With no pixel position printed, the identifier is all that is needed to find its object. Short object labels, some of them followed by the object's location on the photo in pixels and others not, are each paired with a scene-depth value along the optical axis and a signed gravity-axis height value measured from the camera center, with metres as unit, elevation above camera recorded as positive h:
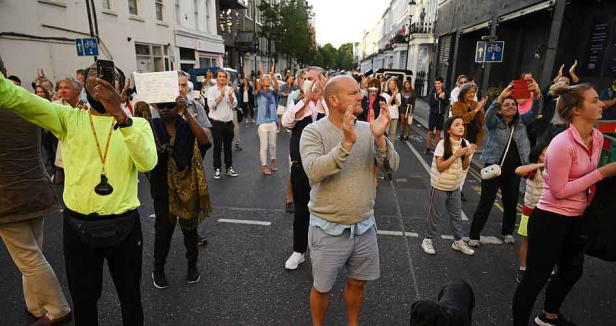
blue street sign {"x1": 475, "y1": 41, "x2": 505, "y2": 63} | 10.07 +0.65
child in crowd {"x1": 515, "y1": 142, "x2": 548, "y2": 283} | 3.50 -1.13
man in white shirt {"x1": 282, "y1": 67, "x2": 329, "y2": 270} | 3.76 -0.86
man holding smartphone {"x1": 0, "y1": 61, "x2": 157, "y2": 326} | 2.03 -0.65
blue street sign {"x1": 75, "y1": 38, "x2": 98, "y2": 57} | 10.60 +0.56
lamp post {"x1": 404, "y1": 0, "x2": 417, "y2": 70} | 30.87 +2.06
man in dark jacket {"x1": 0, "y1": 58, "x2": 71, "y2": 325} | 2.52 -1.02
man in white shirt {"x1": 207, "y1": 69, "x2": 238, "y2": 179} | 7.05 -0.92
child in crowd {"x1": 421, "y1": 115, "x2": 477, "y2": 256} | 3.99 -1.16
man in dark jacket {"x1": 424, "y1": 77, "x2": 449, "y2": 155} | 9.45 -0.86
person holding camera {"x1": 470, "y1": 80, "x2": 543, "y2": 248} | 4.11 -0.83
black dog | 1.73 -1.25
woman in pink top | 2.38 -0.83
